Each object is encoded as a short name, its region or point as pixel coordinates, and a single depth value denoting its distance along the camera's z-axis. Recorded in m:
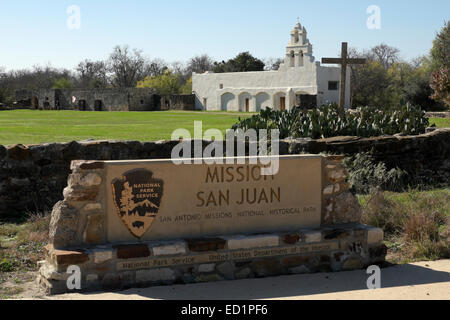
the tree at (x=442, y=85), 25.14
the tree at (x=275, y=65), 93.54
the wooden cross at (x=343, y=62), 17.17
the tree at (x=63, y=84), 69.62
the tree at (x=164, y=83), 70.75
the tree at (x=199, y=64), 99.94
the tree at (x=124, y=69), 82.44
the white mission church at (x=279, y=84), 49.75
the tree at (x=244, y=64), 69.75
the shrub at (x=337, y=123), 14.18
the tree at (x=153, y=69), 86.69
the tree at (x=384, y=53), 91.12
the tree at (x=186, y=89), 76.06
